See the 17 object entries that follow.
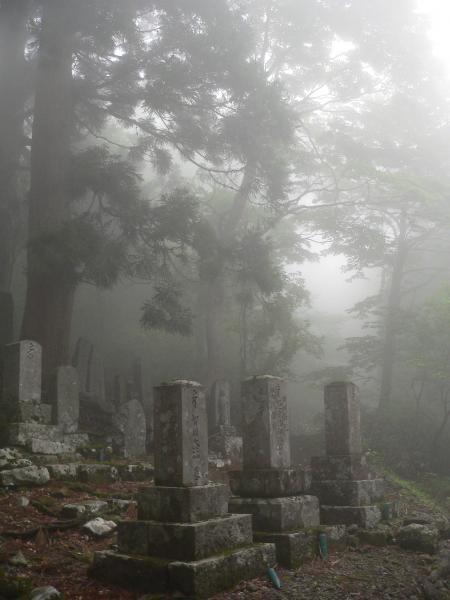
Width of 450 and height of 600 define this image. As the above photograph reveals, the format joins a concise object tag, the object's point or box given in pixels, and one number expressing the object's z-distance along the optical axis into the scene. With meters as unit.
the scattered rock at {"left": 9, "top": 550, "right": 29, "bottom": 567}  5.64
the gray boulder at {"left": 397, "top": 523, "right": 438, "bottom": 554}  7.90
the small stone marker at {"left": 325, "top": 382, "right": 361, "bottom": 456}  9.39
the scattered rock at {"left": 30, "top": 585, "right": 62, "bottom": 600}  4.80
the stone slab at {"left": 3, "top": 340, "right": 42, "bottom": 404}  10.27
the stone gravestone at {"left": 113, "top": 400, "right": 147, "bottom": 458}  12.09
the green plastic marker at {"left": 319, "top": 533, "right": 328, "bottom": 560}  7.19
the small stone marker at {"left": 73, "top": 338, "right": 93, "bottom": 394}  15.66
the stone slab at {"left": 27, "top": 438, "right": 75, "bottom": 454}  9.54
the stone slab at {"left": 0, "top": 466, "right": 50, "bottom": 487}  8.14
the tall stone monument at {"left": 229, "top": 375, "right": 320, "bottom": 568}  6.99
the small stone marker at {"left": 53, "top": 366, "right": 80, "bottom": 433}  11.06
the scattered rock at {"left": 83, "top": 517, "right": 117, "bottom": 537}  6.84
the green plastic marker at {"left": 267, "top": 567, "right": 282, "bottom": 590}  5.84
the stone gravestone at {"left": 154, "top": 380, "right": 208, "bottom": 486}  5.95
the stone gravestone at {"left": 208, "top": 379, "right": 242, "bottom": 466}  14.10
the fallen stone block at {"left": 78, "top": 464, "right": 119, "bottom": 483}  9.28
